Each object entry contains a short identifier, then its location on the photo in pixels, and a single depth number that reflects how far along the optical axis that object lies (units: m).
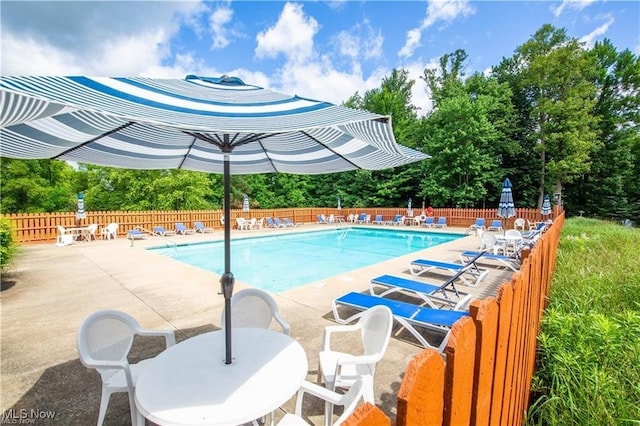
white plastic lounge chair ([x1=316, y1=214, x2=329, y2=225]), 21.46
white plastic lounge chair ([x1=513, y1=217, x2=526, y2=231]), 15.96
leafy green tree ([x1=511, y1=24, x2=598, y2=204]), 19.55
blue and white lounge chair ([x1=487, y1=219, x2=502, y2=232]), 16.06
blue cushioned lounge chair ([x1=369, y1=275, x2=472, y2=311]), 4.38
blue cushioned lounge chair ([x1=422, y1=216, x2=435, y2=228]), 18.39
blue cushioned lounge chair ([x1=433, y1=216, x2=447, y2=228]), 17.88
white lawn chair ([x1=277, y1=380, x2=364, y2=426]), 1.43
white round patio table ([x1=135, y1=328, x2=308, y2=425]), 1.47
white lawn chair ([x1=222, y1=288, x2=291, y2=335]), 2.86
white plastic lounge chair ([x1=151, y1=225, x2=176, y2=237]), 13.77
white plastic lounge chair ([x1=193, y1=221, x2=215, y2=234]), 15.41
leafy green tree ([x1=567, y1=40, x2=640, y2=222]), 21.98
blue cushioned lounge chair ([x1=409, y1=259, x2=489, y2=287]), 6.04
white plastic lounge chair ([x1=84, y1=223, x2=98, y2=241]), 11.77
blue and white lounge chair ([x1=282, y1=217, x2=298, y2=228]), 18.89
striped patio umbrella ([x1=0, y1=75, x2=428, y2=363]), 1.33
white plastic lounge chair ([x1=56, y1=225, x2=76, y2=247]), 10.67
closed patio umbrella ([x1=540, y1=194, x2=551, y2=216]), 14.47
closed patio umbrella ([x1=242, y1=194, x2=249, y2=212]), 17.81
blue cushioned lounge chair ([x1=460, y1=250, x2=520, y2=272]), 6.96
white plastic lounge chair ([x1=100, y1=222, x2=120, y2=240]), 12.45
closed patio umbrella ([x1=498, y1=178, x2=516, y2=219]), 10.43
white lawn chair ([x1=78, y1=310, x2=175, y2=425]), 1.98
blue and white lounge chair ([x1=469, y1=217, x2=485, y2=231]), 15.97
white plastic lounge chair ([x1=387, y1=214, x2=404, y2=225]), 20.03
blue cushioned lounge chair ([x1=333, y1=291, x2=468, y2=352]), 3.36
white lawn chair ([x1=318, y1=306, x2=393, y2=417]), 2.10
